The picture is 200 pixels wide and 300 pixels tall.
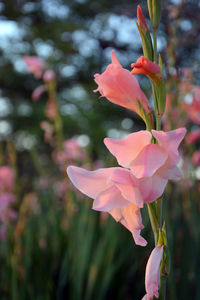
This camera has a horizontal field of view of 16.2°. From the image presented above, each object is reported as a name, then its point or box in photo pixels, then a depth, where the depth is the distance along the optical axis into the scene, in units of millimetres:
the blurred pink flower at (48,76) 2035
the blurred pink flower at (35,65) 2146
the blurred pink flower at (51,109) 1993
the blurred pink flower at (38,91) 2045
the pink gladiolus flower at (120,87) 646
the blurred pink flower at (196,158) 1568
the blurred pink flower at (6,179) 1810
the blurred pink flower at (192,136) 1566
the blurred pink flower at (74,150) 2458
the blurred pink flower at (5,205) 1327
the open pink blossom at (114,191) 597
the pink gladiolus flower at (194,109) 1617
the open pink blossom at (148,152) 595
